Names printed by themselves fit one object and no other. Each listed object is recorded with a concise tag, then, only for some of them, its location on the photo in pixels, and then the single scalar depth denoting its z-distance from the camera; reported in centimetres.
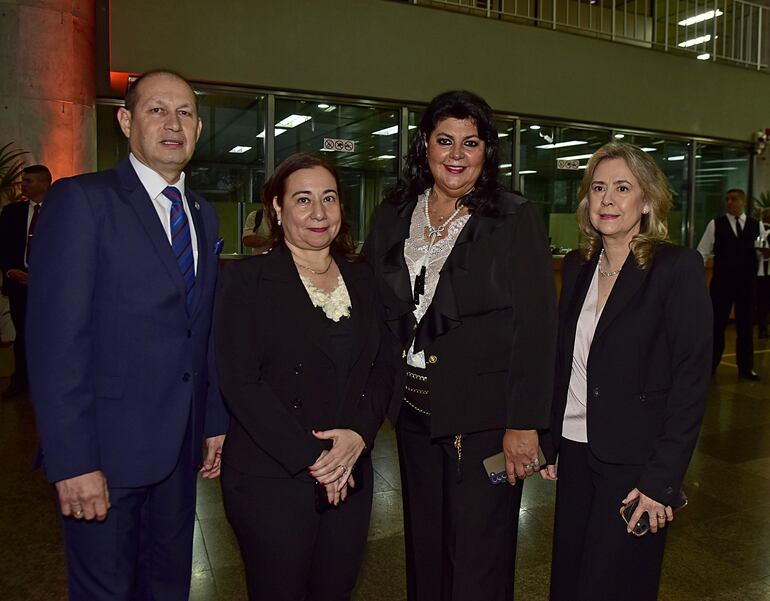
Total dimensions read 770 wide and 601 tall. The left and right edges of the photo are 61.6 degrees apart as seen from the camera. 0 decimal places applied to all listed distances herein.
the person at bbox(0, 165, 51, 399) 564
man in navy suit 169
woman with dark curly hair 201
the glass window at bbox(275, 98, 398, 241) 795
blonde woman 190
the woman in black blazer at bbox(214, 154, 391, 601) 182
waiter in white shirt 700
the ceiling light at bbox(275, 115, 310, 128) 788
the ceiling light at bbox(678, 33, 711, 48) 1087
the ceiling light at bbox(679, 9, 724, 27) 1082
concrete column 600
